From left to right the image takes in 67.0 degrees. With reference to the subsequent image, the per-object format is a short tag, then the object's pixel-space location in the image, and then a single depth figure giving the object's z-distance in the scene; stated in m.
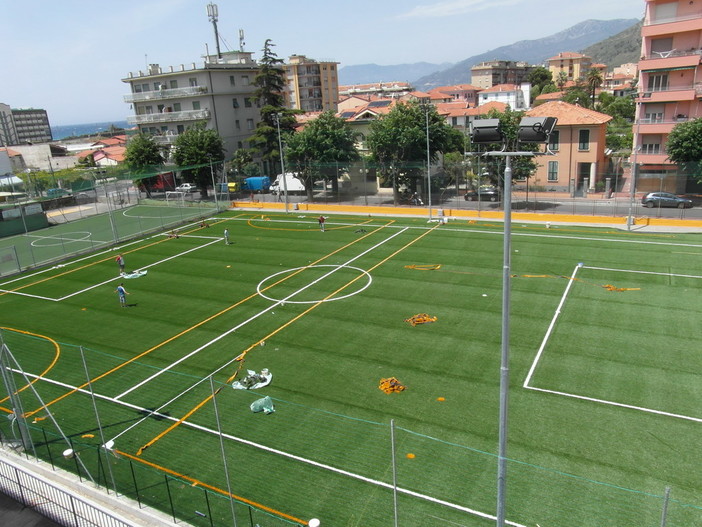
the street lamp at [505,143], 7.68
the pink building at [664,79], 44.41
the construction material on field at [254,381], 17.88
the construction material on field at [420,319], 22.52
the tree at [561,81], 141.50
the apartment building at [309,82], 116.19
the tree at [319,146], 50.03
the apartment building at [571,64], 179.38
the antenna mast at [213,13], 77.25
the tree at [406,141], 46.12
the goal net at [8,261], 33.03
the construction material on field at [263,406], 15.68
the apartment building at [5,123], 187.00
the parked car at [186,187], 60.86
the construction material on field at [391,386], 17.34
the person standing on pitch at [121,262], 31.48
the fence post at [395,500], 10.31
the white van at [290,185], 56.38
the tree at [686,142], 41.47
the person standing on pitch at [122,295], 25.94
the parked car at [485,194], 46.50
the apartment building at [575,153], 50.59
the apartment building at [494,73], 182.00
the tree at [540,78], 156.88
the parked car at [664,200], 40.67
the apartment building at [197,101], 66.25
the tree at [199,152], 55.62
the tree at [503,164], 42.25
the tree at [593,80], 97.92
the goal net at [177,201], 51.78
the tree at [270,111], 58.75
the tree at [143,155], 59.59
